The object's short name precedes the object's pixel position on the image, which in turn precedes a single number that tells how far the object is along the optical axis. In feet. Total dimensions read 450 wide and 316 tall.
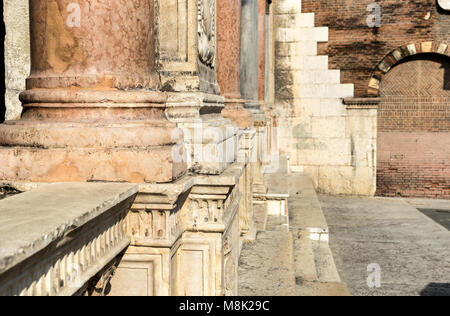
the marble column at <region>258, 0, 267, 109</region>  29.14
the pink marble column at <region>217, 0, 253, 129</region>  14.19
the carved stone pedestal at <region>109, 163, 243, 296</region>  7.54
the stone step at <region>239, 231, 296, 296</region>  11.02
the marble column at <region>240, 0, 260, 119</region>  23.20
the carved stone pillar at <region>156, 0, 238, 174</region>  9.36
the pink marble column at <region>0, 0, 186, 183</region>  7.48
